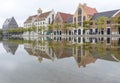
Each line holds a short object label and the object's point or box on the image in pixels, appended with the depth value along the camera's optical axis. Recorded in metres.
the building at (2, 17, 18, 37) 57.81
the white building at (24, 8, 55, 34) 40.55
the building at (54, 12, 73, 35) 33.49
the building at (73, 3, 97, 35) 29.76
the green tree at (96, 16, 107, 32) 24.84
